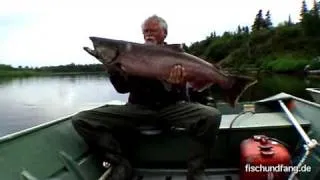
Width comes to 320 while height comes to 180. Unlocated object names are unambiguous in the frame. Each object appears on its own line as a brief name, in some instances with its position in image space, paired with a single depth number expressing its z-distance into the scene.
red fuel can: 2.33
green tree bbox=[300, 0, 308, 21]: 59.11
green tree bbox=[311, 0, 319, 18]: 53.14
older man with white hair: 2.56
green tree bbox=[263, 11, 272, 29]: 69.65
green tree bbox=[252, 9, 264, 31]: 69.05
